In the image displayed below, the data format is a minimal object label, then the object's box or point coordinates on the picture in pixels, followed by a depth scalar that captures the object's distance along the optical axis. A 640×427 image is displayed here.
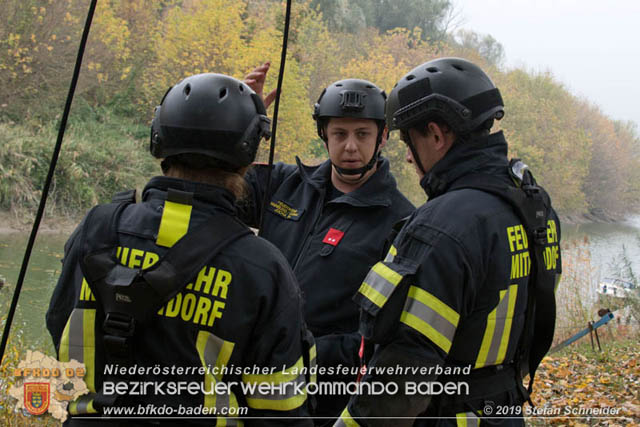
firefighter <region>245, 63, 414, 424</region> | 2.45
